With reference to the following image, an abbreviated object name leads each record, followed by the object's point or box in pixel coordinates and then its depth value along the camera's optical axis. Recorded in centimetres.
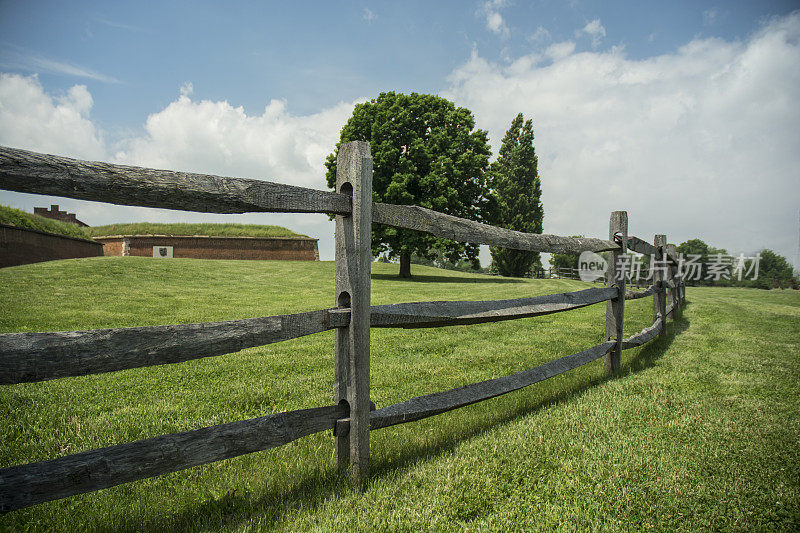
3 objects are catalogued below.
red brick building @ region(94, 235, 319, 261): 3262
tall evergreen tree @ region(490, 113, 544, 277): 4019
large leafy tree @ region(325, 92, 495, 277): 2558
